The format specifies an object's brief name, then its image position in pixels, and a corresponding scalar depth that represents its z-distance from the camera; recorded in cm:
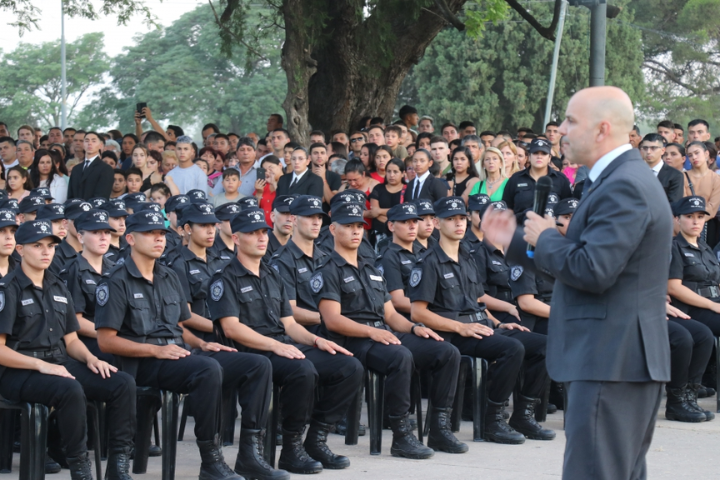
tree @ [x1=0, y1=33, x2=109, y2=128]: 4912
